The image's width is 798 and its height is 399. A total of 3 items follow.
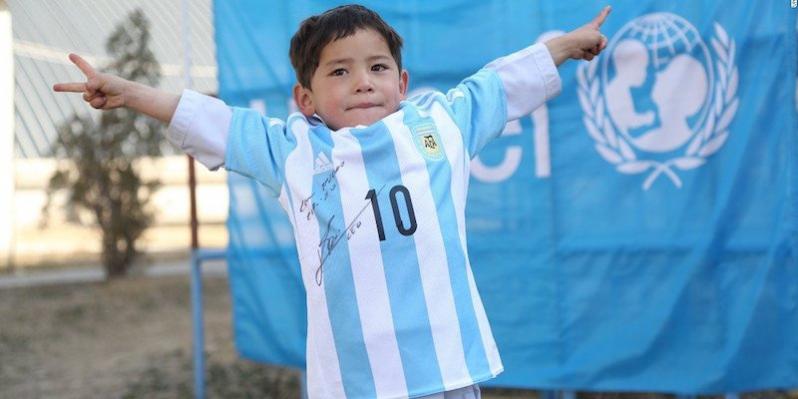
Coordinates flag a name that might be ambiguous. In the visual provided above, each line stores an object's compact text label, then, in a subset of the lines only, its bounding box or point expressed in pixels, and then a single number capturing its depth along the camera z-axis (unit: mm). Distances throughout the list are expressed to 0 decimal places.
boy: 2059
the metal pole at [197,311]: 4625
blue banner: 3363
